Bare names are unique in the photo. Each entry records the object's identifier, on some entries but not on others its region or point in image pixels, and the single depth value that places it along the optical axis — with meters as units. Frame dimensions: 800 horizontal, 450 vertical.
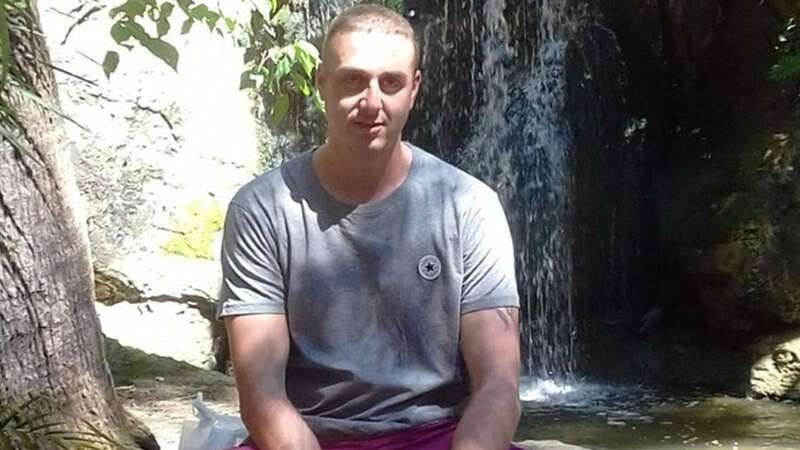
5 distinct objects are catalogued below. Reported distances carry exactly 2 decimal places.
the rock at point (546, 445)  3.42
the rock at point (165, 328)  6.08
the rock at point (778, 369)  6.60
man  2.10
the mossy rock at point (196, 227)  6.32
